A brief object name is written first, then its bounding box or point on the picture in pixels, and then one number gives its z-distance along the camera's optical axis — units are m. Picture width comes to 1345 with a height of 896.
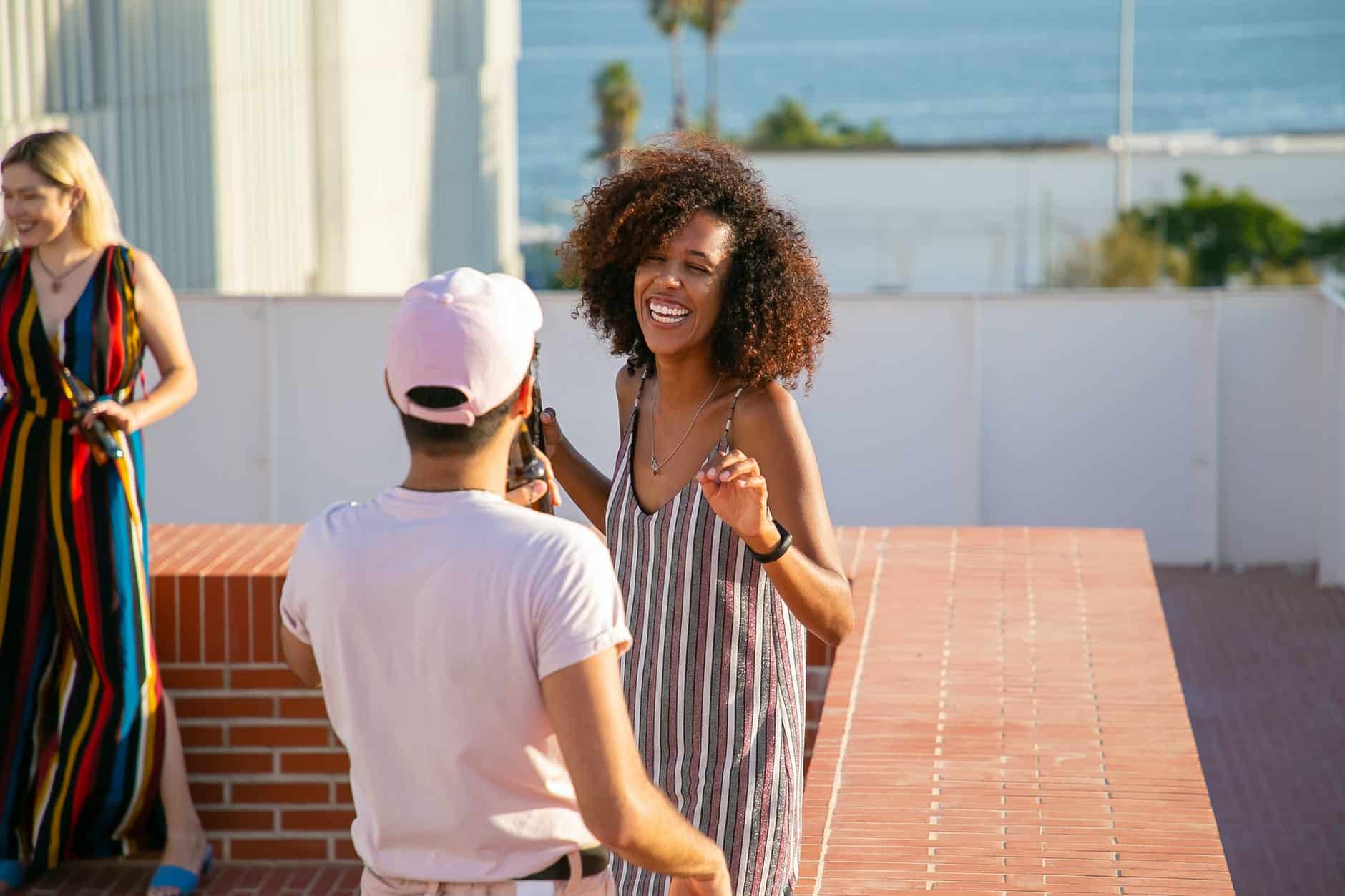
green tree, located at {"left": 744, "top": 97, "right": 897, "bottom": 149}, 80.62
